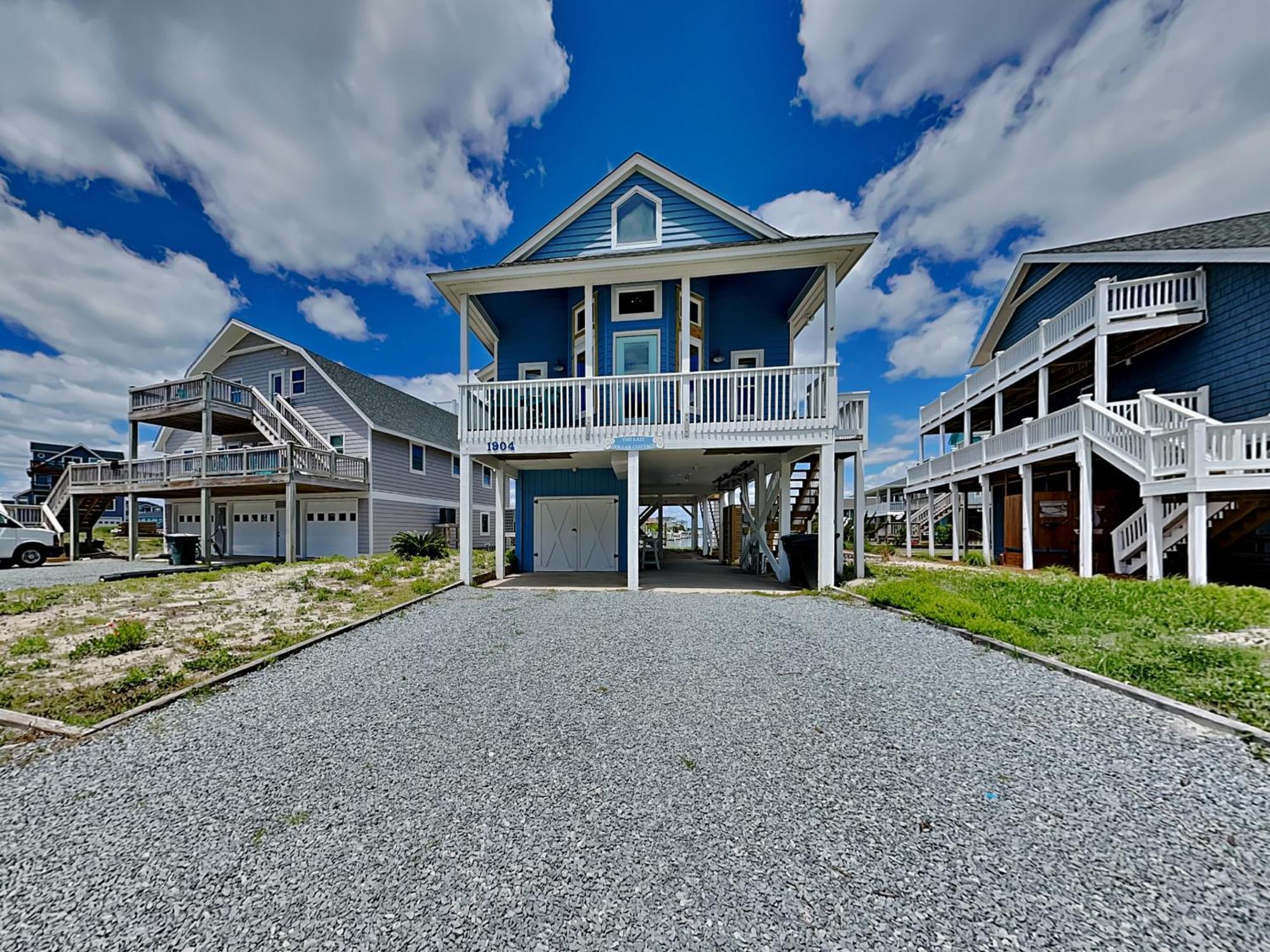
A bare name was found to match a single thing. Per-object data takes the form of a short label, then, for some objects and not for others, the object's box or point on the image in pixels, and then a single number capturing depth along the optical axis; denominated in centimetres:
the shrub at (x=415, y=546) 1586
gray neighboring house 1545
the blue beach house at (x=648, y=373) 838
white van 1411
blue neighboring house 794
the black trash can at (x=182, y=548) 1422
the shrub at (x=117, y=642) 481
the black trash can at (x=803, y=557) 912
